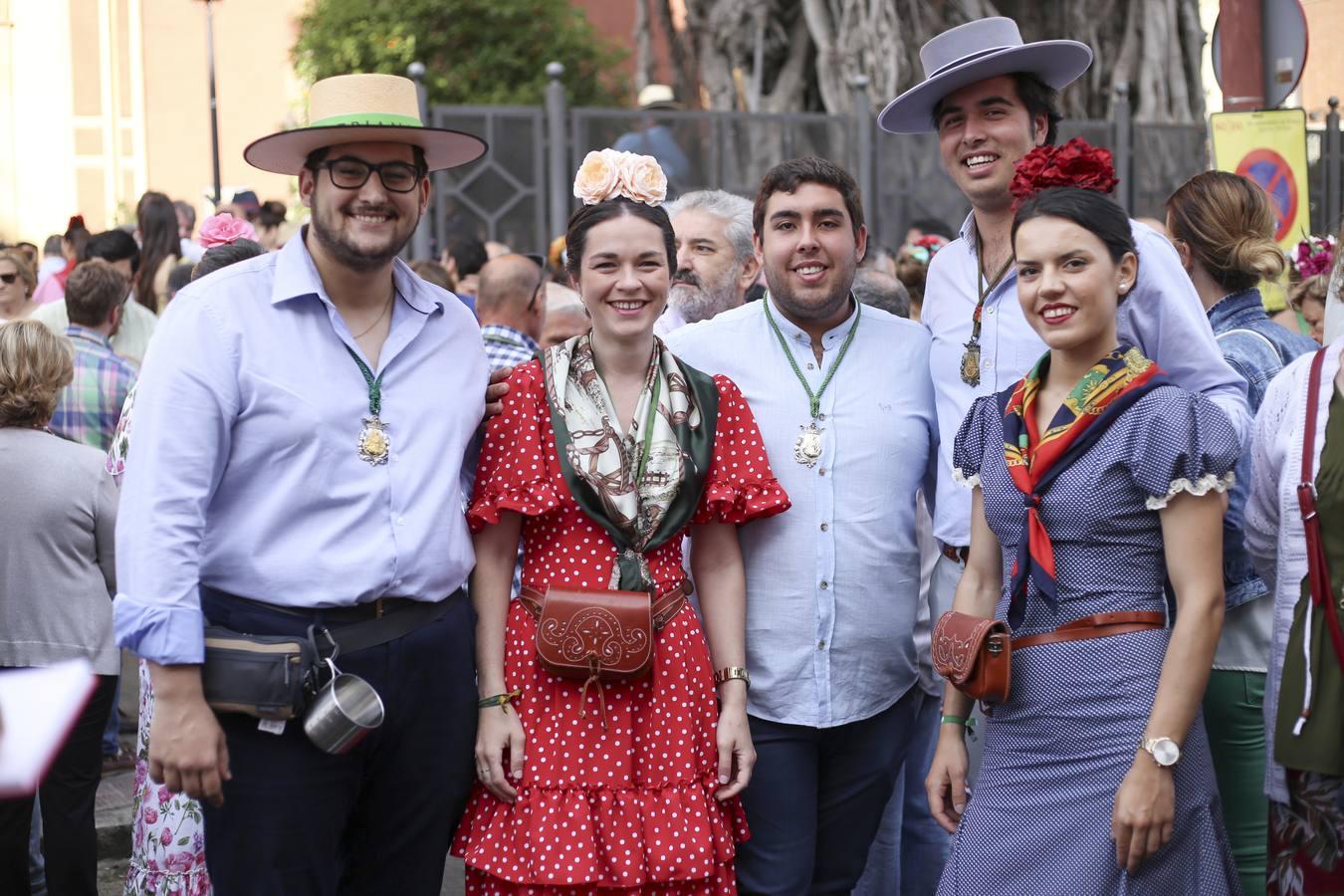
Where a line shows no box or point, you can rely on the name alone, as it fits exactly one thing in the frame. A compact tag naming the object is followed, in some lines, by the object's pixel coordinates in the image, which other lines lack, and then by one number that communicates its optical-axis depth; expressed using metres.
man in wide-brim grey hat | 3.50
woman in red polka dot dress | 3.29
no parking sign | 6.74
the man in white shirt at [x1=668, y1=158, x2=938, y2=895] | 3.63
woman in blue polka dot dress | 2.95
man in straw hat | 3.05
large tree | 16.19
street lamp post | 21.54
